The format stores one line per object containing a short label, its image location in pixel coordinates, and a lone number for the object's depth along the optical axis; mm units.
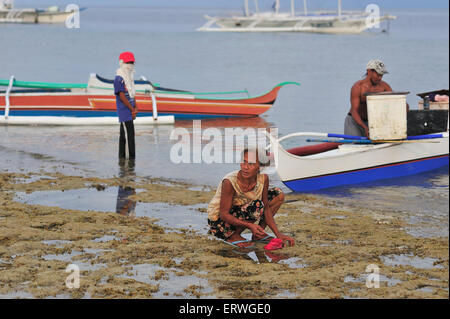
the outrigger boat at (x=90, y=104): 18172
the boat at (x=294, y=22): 107688
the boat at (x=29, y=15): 122438
